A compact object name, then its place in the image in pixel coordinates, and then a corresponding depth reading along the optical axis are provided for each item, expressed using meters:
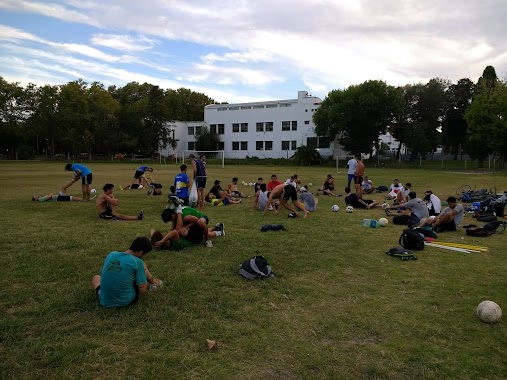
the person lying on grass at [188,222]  8.19
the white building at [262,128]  67.00
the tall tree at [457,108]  61.84
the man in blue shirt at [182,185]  13.72
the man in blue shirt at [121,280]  5.13
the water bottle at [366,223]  11.44
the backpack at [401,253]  7.95
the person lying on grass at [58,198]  15.47
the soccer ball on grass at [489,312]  5.02
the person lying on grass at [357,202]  15.13
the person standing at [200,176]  14.48
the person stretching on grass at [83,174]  15.10
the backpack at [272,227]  10.34
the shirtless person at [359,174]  16.83
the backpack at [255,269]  6.53
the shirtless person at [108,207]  11.78
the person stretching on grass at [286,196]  12.66
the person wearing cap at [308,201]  14.23
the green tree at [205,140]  73.94
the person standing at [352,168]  19.25
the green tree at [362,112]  55.22
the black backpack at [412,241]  8.68
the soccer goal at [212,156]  61.97
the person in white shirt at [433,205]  12.64
